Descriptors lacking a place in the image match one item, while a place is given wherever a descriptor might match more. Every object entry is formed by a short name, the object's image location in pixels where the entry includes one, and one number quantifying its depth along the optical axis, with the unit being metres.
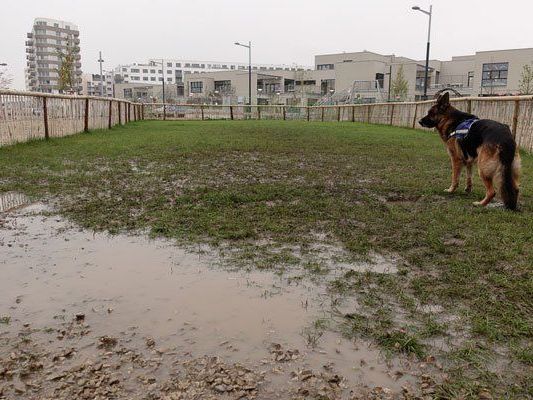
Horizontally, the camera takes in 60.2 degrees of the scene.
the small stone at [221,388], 2.16
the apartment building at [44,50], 113.19
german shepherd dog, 5.40
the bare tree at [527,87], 42.03
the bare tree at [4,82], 34.44
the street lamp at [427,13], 28.66
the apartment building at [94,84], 116.03
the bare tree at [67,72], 38.84
